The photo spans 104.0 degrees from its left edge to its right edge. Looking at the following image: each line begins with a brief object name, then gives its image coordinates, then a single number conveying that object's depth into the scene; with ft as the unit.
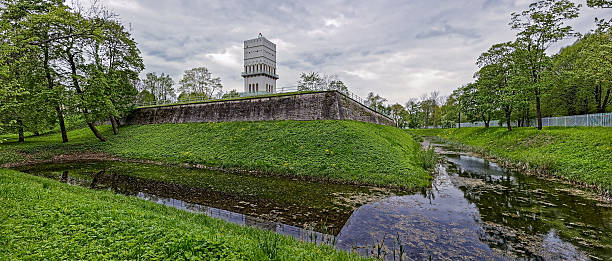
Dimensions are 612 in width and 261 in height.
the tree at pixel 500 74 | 80.38
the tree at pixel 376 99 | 230.11
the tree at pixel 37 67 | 53.62
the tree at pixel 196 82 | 169.89
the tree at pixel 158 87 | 185.37
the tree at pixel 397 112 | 266.96
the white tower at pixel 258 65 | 149.69
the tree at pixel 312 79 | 157.17
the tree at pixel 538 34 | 68.69
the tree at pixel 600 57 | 46.52
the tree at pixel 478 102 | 103.42
